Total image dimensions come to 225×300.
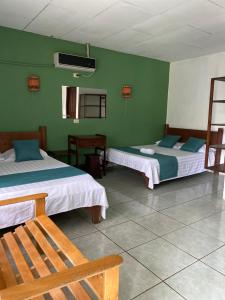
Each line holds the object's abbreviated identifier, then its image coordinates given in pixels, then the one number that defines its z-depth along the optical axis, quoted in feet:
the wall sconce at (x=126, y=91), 17.01
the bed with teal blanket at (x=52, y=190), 7.29
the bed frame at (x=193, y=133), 16.17
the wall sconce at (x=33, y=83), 13.29
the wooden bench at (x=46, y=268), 3.12
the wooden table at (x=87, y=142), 14.35
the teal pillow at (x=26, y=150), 11.68
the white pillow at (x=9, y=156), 11.81
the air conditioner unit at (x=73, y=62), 13.69
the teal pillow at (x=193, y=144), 15.90
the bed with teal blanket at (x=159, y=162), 12.98
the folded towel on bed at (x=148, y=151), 14.51
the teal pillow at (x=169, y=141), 17.52
